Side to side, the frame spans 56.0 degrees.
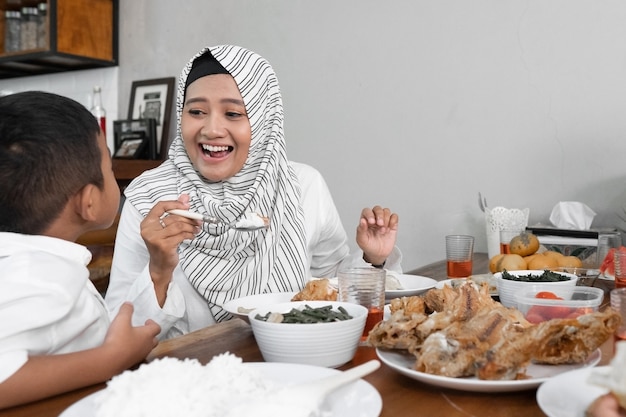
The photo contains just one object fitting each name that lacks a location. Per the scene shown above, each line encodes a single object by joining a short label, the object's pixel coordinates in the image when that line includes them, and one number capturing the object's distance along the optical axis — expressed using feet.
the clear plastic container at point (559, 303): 2.86
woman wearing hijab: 5.02
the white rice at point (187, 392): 1.90
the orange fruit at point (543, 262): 4.96
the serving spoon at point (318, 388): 1.92
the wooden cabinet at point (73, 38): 10.23
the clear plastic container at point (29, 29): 10.99
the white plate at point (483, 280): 4.28
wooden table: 2.32
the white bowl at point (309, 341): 2.72
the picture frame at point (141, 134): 10.56
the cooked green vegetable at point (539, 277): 4.07
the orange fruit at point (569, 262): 5.29
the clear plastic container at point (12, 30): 11.22
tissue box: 6.11
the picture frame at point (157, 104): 10.61
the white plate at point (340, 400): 2.08
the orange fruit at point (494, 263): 5.34
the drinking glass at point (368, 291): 3.31
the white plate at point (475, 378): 2.33
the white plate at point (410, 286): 4.12
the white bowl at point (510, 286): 3.79
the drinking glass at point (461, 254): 5.39
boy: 2.46
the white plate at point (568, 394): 2.03
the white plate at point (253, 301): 3.59
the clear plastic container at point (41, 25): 10.84
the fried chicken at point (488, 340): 2.39
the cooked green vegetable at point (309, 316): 2.93
